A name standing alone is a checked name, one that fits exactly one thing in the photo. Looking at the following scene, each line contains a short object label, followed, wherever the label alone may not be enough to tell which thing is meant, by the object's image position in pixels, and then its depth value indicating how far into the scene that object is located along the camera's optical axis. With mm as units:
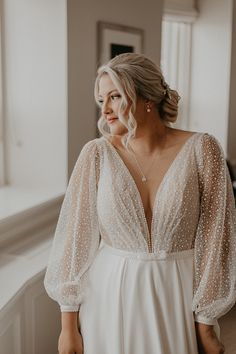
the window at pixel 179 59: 4867
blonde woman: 1420
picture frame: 2859
